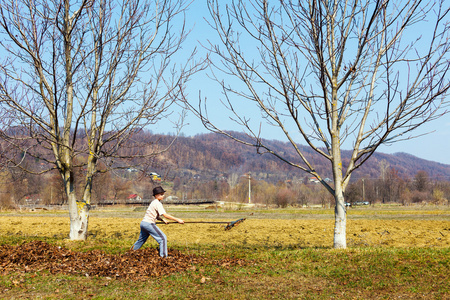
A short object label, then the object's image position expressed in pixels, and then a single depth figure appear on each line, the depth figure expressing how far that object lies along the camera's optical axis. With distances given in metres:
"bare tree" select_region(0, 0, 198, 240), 10.62
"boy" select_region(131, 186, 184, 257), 9.05
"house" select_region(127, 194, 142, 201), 128.65
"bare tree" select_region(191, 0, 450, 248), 8.41
